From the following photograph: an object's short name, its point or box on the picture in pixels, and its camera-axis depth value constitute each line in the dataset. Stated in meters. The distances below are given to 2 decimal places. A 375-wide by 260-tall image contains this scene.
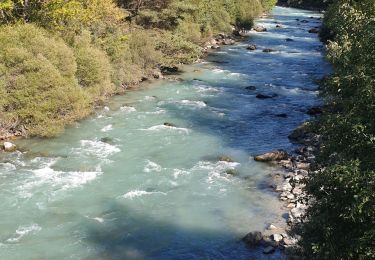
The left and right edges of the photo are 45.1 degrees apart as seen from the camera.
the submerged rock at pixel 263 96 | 39.14
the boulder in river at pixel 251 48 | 58.71
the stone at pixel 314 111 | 34.62
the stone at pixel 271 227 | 19.47
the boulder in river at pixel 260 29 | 74.50
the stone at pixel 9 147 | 26.59
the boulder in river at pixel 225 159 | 26.44
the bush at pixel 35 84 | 27.84
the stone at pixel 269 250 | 17.80
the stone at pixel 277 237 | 18.53
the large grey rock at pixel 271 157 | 26.58
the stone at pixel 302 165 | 25.13
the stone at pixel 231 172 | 24.77
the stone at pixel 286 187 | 22.94
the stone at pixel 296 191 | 22.45
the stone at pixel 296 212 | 20.38
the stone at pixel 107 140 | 28.66
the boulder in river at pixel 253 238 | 18.27
